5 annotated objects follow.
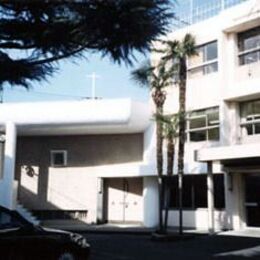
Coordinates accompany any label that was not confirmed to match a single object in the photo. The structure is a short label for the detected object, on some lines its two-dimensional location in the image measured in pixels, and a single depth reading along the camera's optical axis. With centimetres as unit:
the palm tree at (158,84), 1397
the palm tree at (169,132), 1379
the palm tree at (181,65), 1381
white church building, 1528
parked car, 722
